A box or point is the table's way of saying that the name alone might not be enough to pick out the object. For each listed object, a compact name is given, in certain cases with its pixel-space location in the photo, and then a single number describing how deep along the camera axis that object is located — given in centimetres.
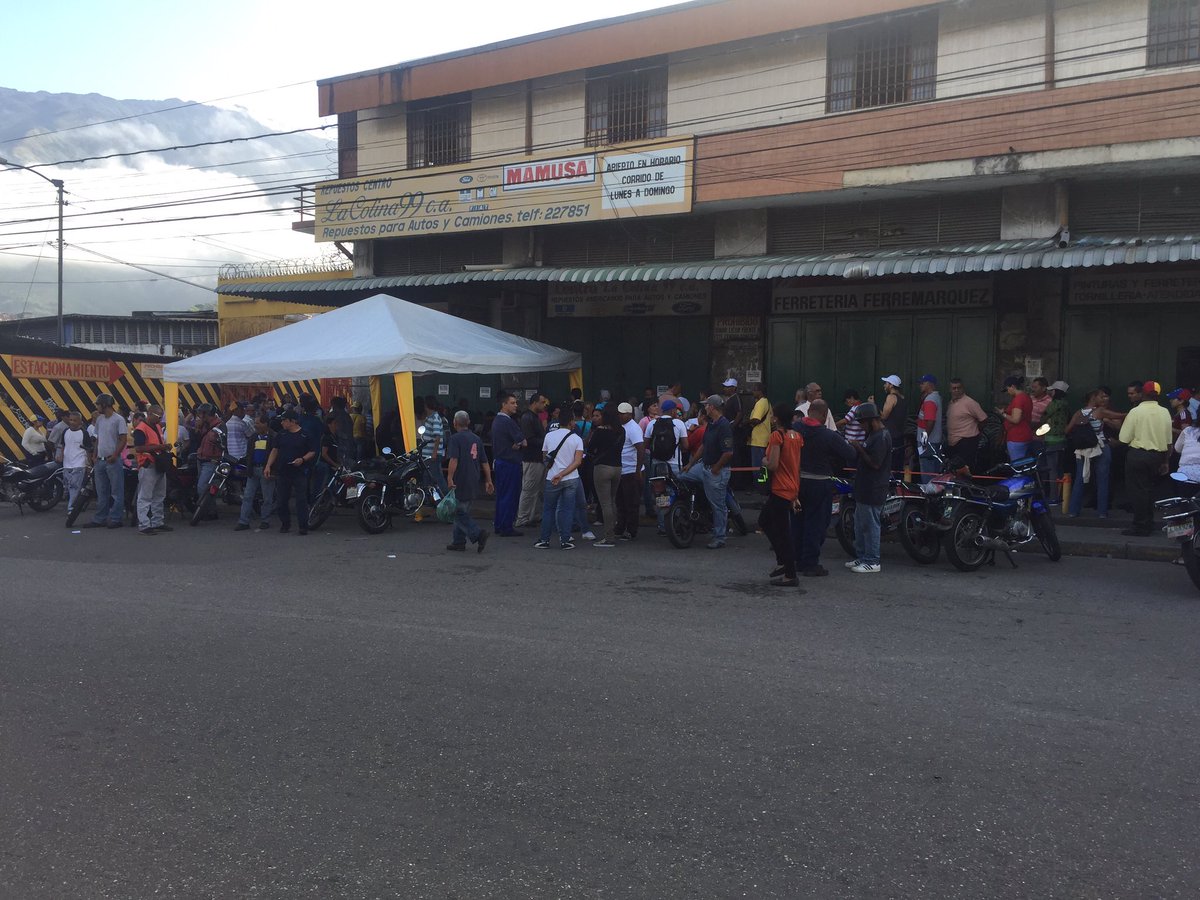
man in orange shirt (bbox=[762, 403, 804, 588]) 921
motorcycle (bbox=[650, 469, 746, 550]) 1173
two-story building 1420
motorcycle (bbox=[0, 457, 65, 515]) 1582
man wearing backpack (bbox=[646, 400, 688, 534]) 1229
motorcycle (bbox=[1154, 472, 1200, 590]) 870
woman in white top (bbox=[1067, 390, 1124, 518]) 1283
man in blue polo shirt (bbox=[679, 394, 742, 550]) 1156
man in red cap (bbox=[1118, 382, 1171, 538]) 1116
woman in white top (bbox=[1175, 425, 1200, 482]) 1021
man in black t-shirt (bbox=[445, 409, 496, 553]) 1132
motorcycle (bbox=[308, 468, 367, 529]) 1352
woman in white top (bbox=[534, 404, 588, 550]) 1162
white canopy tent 1400
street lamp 2465
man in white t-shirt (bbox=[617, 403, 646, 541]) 1229
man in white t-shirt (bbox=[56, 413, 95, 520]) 1523
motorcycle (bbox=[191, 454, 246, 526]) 1441
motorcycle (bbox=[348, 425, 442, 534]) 1333
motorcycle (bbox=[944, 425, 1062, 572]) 982
